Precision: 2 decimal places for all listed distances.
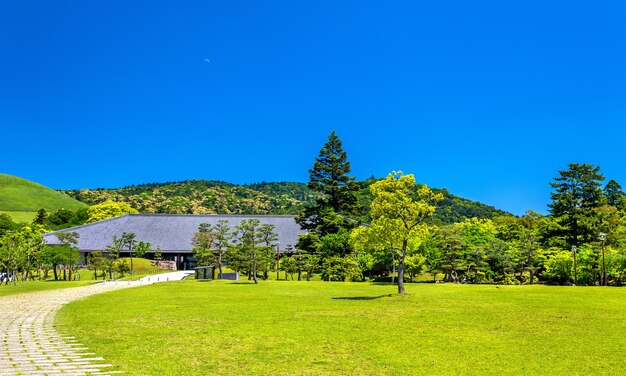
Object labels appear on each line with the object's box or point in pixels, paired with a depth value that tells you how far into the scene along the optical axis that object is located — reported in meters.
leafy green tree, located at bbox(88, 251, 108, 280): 55.12
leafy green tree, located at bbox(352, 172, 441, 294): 28.77
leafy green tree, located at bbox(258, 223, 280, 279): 47.38
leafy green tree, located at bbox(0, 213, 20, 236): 86.38
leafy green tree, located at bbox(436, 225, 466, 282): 50.31
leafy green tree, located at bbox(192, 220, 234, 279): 52.41
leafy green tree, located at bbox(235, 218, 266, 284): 44.07
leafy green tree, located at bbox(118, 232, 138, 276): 59.16
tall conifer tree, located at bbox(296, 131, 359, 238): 60.12
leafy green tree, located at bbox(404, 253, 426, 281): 49.28
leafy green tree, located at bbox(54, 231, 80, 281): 59.80
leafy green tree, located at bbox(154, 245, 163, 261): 72.41
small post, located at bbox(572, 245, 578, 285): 46.50
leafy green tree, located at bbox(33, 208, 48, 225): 114.88
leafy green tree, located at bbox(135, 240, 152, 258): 65.15
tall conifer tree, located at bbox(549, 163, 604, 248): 56.66
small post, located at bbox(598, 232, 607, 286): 41.51
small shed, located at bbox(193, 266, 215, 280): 52.53
